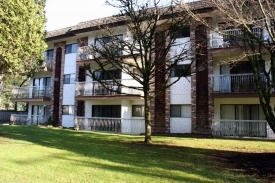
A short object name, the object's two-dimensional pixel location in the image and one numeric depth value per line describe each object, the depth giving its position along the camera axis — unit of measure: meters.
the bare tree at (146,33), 13.93
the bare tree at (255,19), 8.73
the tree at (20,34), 13.61
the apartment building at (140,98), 17.73
